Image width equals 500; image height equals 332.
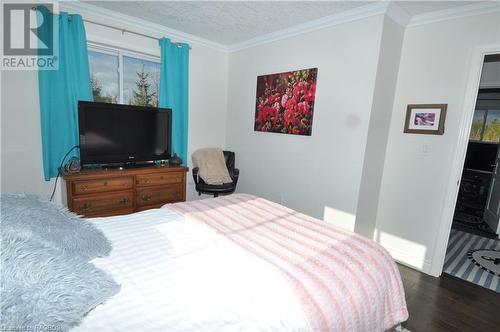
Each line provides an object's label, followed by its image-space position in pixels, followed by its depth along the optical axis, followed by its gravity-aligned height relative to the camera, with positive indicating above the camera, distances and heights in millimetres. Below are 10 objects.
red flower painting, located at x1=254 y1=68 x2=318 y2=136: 3217 +381
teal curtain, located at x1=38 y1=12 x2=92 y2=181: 2732 +251
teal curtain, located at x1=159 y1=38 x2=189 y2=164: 3520 +487
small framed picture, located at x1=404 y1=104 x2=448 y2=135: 2633 +230
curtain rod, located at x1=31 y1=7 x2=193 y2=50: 2989 +1071
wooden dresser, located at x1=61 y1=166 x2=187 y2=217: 2715 -786
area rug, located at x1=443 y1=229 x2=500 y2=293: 2672 -1310
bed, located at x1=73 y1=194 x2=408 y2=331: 996 -686
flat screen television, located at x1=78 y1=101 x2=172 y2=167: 2857 -161
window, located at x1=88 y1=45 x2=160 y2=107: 3230 +554
